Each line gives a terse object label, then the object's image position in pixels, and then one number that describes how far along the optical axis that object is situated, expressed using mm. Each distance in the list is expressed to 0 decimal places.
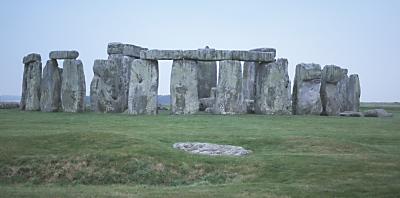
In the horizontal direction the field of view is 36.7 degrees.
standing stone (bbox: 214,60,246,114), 33031
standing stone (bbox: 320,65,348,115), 35531
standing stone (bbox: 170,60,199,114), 32844
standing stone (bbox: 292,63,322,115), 34875
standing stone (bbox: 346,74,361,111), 38250
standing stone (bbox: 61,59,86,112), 34344
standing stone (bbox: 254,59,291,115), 33719
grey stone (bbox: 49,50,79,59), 34562
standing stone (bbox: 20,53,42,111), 36750
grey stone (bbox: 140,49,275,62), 33062
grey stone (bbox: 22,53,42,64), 37312
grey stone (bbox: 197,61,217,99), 40878
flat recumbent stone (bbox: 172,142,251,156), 18641
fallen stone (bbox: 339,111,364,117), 34375
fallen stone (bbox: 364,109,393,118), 35000
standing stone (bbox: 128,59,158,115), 33031
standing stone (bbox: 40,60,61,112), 35188
